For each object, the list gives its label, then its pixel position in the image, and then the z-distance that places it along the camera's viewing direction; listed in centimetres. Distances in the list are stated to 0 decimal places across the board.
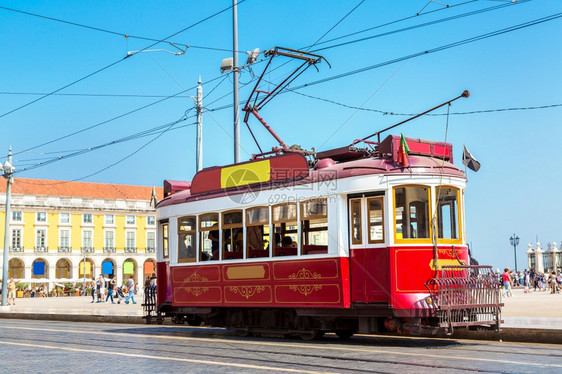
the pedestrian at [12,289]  4166
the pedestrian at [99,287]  4312
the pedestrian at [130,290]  3802
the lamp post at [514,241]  6238
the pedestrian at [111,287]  4044
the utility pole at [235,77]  2011
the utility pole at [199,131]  2417
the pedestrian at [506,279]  3264
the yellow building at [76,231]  8650
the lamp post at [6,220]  3297
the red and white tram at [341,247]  1231
